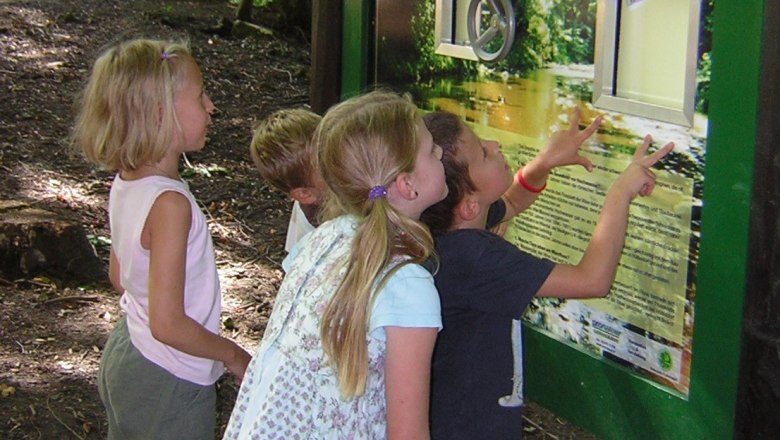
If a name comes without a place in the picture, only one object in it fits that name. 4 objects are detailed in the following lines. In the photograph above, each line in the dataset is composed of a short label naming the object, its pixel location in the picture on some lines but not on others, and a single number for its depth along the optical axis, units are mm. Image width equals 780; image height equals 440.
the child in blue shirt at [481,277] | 2275
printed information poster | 2938
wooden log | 4879
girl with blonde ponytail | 2008
